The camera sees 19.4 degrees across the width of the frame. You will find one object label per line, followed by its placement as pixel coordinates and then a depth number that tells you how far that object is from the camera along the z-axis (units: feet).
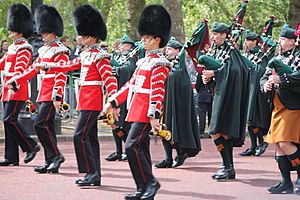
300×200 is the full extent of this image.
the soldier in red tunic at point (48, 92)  37.58
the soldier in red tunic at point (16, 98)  39.83
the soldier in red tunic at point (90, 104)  33.96
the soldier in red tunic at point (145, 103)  29.73
